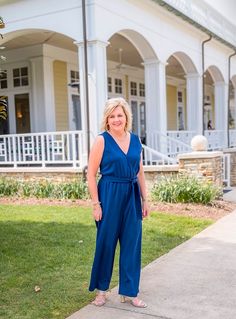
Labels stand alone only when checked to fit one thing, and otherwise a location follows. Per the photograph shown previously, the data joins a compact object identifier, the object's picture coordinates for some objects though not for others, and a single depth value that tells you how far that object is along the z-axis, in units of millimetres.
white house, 9070
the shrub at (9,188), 9586
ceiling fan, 13724
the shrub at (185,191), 7980
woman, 3355
